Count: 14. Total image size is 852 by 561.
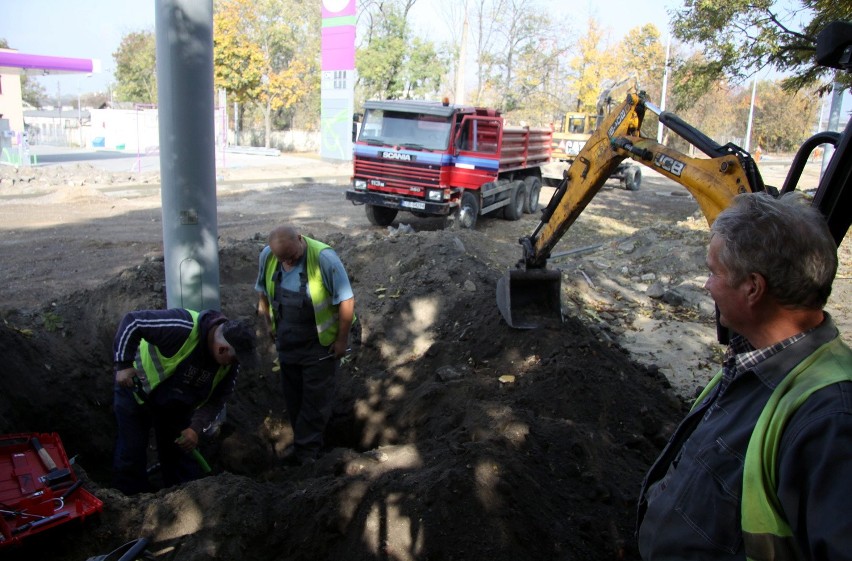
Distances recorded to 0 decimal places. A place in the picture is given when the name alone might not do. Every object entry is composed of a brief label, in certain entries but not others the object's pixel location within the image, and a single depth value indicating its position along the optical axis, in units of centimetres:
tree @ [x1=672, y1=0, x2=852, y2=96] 1210
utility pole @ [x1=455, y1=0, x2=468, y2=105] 2986
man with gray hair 144
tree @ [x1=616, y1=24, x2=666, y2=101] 3953
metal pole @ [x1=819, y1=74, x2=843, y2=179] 1606
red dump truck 1401
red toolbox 325
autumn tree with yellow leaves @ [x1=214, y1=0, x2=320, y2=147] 3291
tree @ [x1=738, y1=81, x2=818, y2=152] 5358
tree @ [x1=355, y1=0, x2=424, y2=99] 3809
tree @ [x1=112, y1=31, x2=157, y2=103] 5062
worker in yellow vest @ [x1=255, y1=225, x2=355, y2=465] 505
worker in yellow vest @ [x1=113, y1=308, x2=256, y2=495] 438
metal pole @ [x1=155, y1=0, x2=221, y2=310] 519
